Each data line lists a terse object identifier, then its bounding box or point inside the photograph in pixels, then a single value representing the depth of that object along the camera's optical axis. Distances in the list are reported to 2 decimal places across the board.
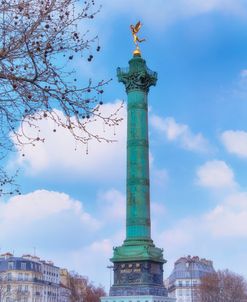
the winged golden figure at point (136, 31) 42.97
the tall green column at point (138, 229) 35.31
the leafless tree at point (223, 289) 65.88
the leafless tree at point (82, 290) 79.22
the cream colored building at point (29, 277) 89.31
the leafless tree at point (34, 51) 10.53
